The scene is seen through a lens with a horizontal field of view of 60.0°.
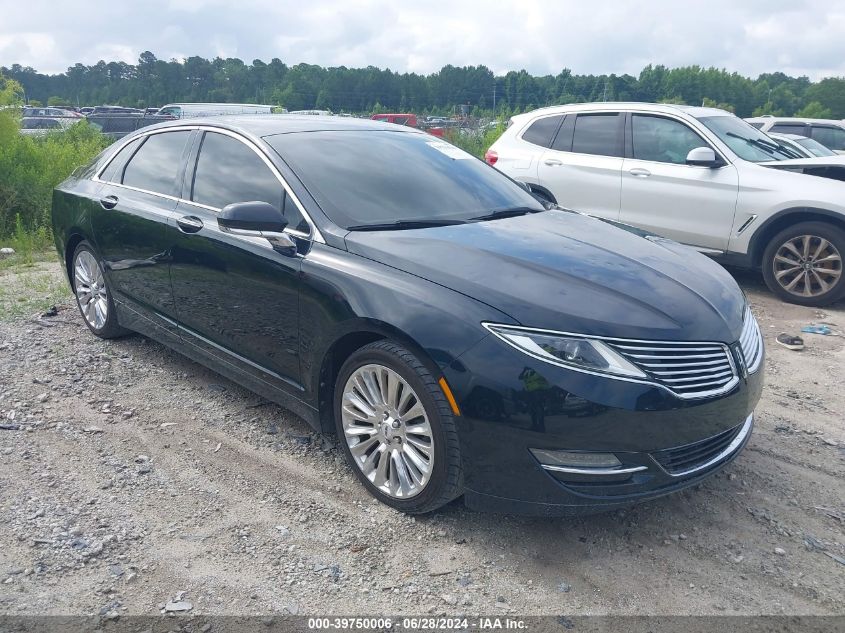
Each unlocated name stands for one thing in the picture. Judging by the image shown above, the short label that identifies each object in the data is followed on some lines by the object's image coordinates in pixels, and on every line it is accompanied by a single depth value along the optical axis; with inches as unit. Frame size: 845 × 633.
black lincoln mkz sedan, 110.6
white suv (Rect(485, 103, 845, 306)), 268.1
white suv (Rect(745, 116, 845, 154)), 564.1
